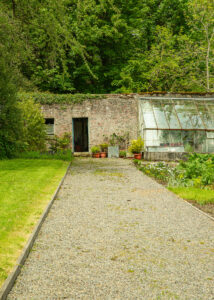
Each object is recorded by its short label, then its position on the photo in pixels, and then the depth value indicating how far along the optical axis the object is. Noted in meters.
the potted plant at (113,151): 16.72
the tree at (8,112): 12.41
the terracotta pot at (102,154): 16.90
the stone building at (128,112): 16.25
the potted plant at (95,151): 16.89
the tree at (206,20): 21.16
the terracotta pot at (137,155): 15.74
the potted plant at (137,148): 15.73
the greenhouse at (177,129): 15.28
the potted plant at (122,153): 16.75
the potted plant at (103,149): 16.92
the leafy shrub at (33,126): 15.18
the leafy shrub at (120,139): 17.61
